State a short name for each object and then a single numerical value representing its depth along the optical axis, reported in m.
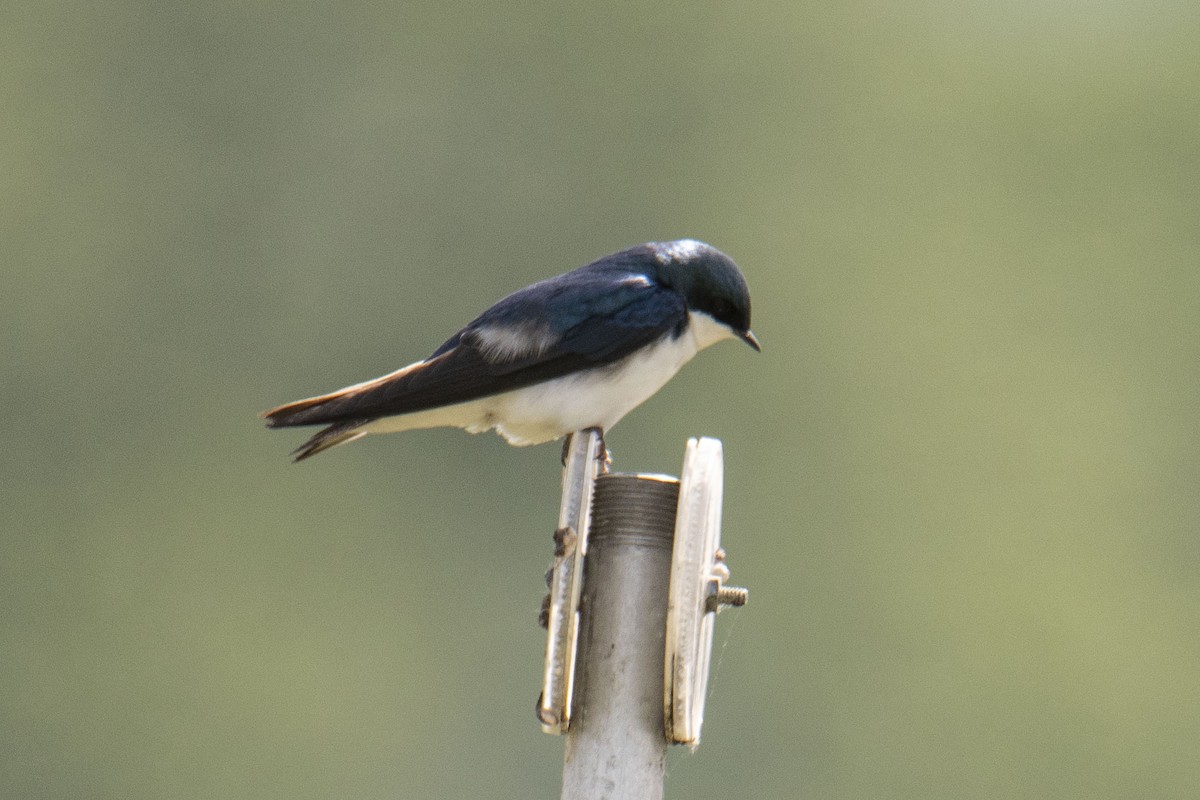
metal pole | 5.90
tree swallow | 8.09
